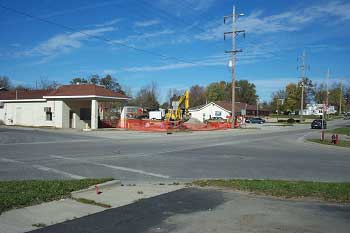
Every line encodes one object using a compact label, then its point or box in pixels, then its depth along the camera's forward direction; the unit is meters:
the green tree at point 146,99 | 124.31
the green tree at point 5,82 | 107.24
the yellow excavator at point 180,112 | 53.77
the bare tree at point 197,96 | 156.86
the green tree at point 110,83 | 120.98
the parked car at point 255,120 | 89.68
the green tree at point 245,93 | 154.12
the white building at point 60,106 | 44.78
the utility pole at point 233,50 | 52.89
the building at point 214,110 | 108.25
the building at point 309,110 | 158.46
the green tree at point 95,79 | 118.38
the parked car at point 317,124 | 65.31
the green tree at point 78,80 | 106.28
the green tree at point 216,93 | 151.75
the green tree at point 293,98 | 134.75
